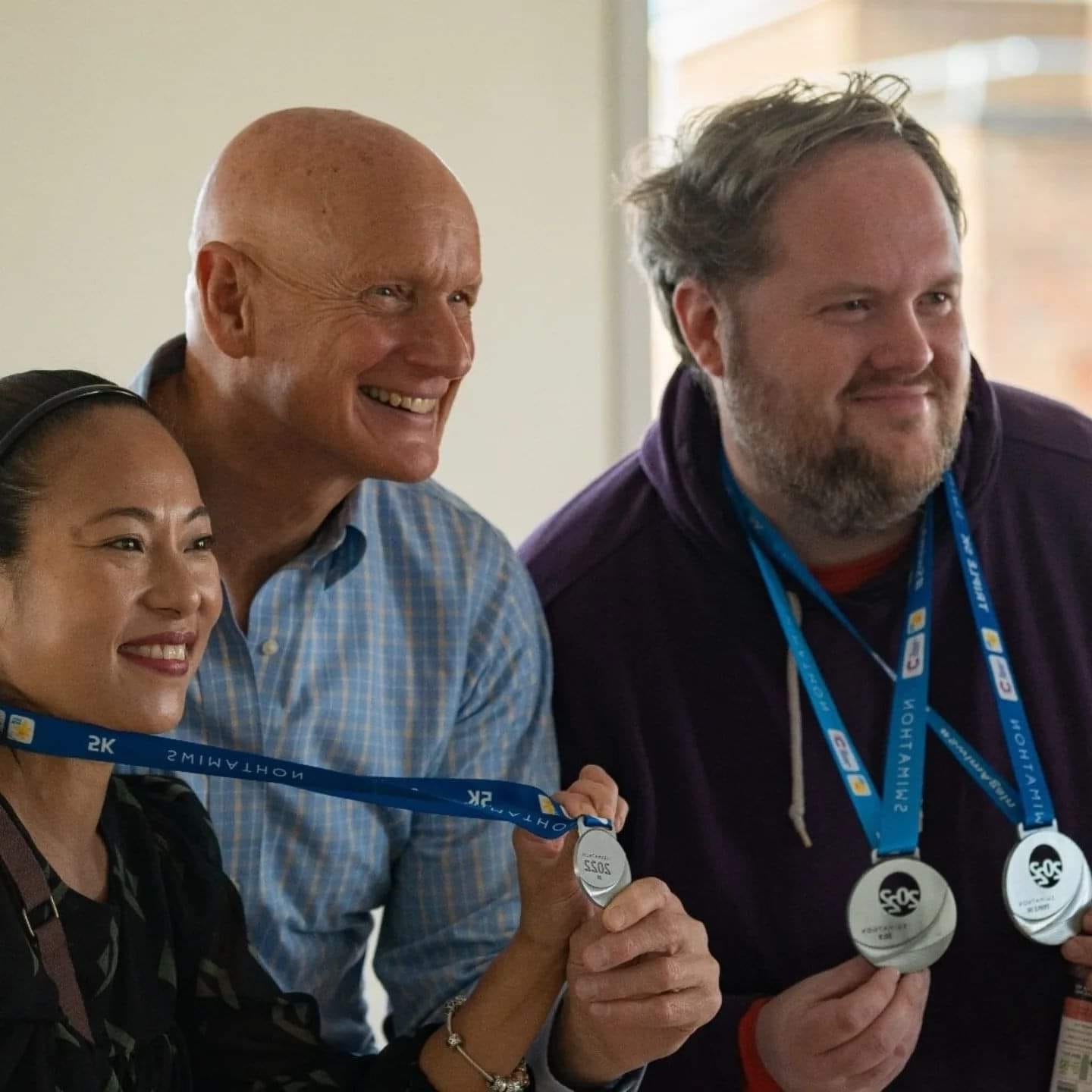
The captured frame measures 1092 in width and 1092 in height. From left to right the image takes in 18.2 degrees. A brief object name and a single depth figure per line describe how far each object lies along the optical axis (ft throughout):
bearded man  7.53
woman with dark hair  6.29
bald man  6.92
